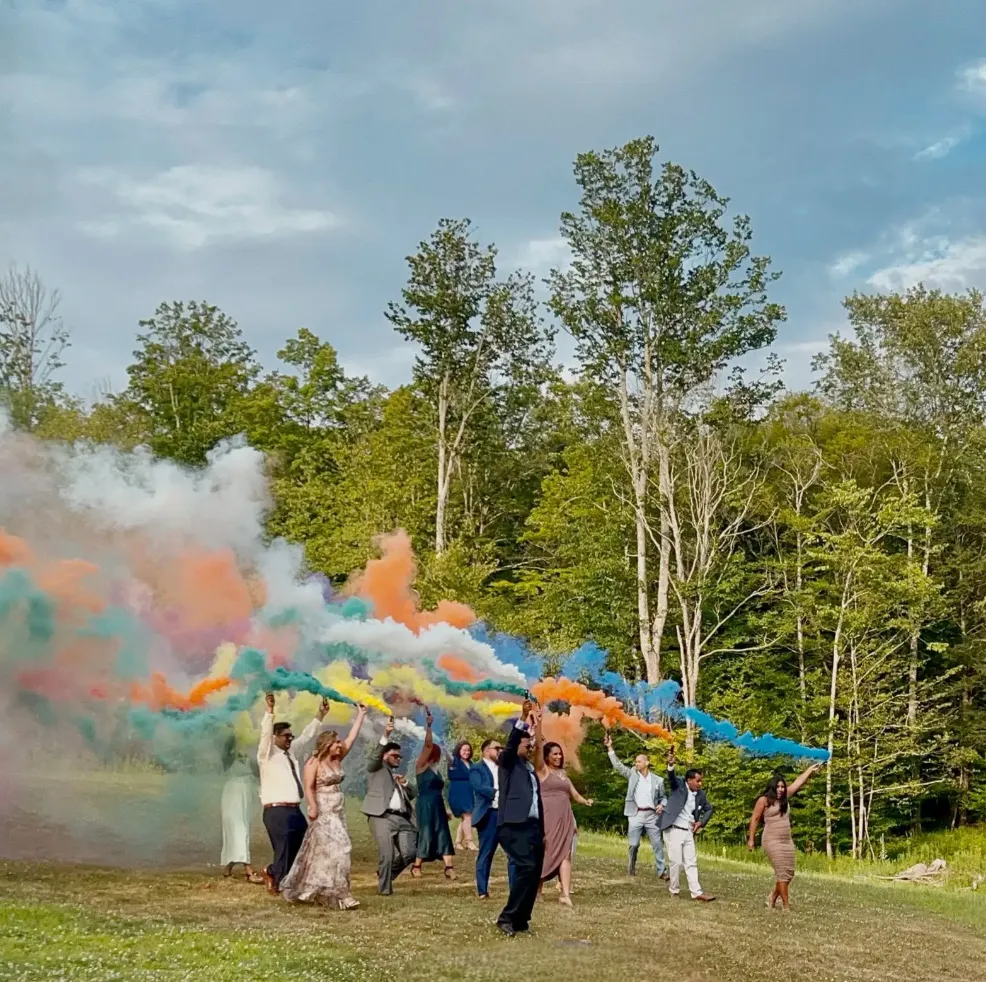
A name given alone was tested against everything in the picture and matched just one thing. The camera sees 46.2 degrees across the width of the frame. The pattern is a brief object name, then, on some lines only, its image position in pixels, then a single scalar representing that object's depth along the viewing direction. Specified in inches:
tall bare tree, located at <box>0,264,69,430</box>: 1424.7
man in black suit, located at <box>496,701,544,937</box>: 454.9
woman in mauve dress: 545.6
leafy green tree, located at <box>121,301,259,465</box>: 1786.4
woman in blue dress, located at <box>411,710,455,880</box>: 642.2
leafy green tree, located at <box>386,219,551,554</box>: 1515.7
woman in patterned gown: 503.8
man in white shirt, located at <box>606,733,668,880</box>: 692.7
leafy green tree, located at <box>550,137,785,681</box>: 1407.5
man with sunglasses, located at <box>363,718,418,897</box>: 561.6
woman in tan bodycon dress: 610.9
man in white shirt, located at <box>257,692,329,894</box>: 530.3
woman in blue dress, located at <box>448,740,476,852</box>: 693.9
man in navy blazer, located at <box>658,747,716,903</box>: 613.0
